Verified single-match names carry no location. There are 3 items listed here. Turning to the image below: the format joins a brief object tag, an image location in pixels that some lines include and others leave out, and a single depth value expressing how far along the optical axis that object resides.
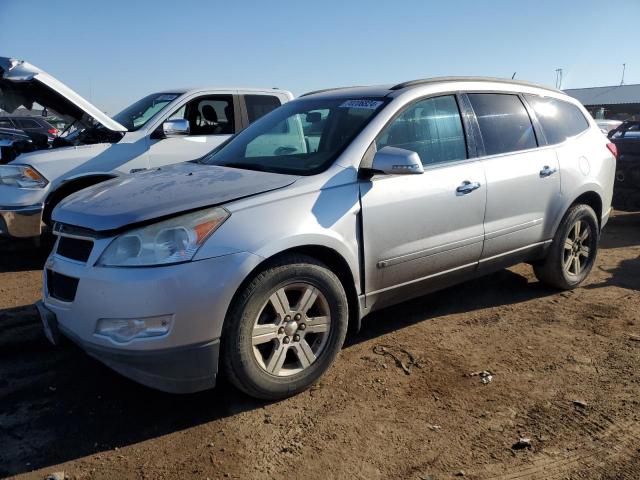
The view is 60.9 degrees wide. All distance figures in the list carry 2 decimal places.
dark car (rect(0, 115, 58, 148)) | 18.80
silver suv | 2.68
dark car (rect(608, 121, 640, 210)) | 8.08
